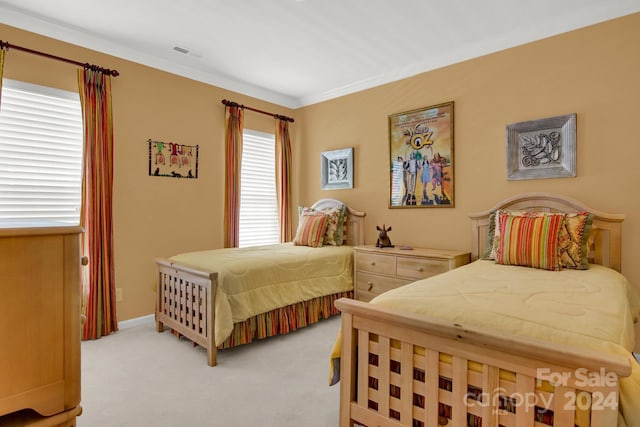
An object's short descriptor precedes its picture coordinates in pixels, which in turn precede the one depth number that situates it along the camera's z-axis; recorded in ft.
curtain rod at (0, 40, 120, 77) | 8.66
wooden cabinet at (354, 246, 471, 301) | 9.86
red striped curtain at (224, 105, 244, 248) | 13.24
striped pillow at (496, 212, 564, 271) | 7.59
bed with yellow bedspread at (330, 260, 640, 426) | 3.73
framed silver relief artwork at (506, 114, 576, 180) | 8.99
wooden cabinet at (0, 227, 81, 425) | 3.15
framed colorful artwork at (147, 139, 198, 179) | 11.45
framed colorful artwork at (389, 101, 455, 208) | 11.27
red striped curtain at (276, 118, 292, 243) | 15.25
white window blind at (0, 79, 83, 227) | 8.76
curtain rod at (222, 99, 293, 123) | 13.19
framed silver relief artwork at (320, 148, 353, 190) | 13.96
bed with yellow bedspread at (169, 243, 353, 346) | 8.41
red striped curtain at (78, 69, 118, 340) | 9.78
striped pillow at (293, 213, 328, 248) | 12.65
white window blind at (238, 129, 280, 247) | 14.23
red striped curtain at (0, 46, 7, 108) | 8.54
